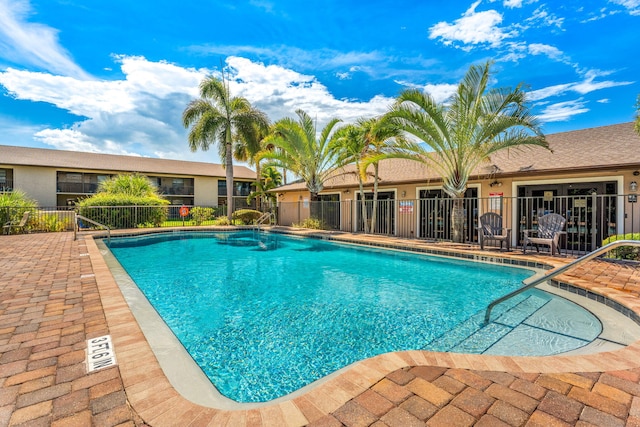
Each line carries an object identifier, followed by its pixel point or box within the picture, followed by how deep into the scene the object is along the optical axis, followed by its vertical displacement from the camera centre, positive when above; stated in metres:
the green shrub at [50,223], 14.84 -0.72
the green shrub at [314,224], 16.98 -0.87
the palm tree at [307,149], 14.73 +3.08
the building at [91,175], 24.59 +3.28
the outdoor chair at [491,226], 9.30 -0.54
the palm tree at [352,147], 13.48 +2.94
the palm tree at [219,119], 18.53 +5.79
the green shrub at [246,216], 19.39 -0.47
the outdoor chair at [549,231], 8.08 -0.63
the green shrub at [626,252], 6.91 -1.03
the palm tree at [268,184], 24.03 +2.23
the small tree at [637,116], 6.39 +2.05
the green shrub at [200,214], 19.59 -0.35
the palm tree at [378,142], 10.48 +2.82
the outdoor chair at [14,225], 13.41 -0.74
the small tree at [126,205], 15.97 +0.22
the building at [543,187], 9.01 +0.86
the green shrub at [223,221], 19.44 -0.80
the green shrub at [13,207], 13.81 +0.09
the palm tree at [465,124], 8.98 +2.73
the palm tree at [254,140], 19.14 +4.54
